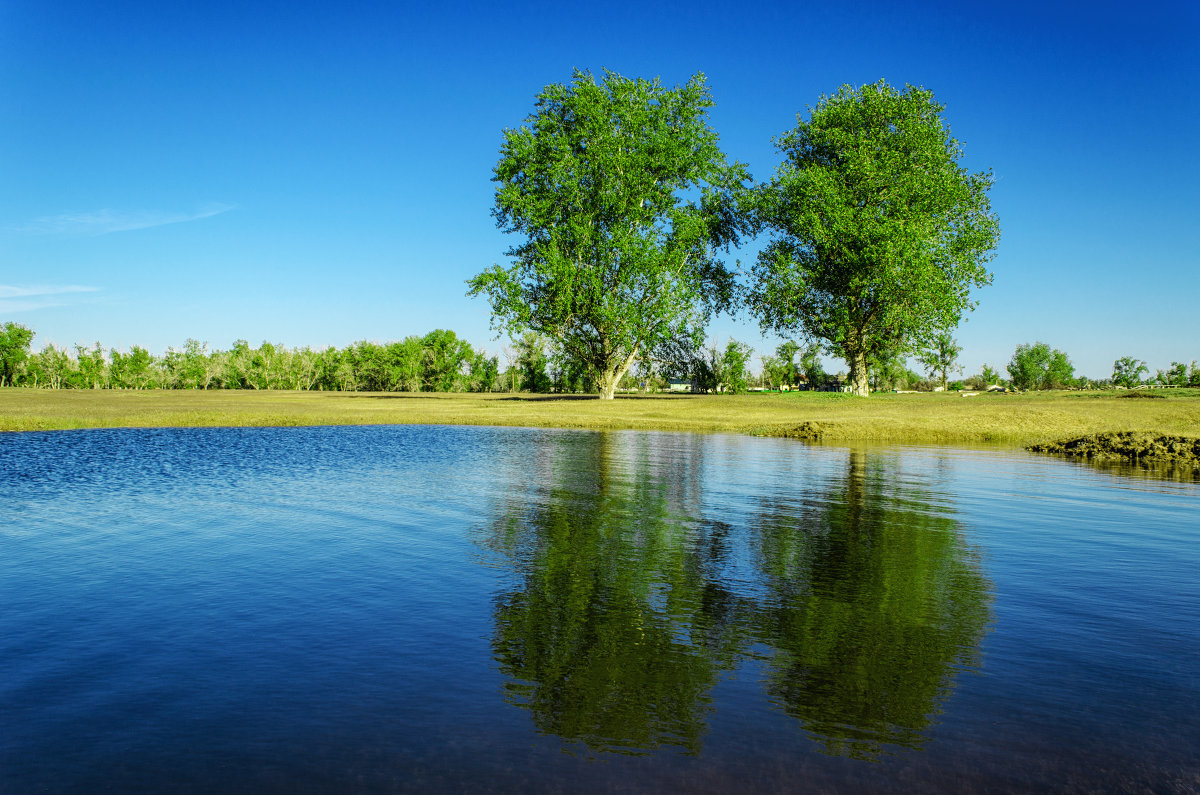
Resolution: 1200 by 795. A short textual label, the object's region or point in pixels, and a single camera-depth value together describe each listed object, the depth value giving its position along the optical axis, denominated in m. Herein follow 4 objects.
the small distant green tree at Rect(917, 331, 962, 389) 148.75
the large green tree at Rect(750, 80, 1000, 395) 54.56
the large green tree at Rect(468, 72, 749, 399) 58.75
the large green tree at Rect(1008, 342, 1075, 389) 191.62
